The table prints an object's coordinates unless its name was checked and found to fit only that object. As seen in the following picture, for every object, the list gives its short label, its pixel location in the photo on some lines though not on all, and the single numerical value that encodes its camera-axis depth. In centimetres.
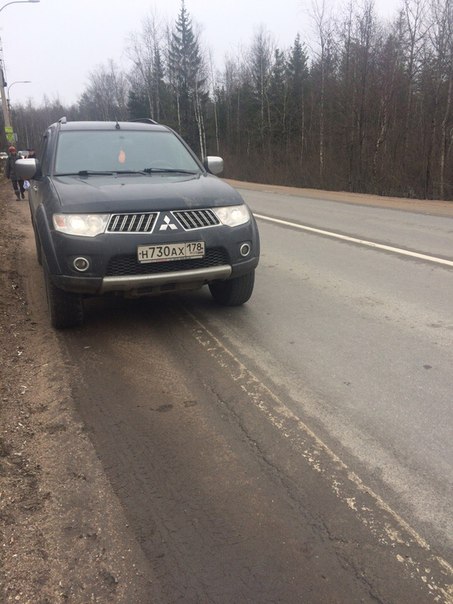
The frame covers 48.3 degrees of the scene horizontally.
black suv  418
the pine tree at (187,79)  5719
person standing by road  1811
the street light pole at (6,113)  3143
